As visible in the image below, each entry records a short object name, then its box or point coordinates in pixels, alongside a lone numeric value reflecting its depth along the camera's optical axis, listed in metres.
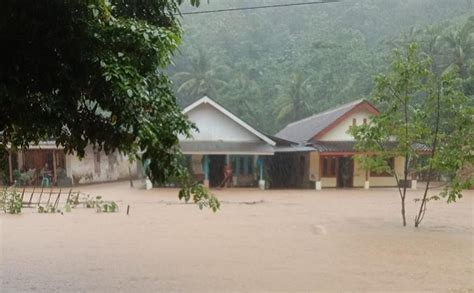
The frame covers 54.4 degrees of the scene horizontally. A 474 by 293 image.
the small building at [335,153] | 24.02
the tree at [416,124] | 12.55
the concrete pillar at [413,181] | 24.83
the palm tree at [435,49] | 34.75
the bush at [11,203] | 14.77
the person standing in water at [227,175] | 23.91
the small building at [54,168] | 23.92
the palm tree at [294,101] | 38.53
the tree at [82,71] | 4.19
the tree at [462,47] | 32.66
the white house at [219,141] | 22.66
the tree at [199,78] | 39.94
